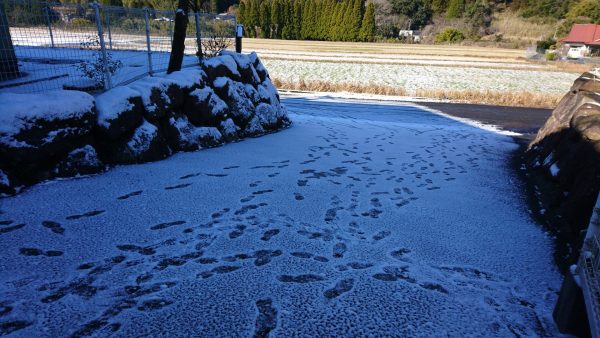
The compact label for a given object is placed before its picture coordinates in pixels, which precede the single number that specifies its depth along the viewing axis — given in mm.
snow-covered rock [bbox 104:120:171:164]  4082
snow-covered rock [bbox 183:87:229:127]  5137
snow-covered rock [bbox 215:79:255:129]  5922
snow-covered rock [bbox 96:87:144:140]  3896
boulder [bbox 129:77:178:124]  4414
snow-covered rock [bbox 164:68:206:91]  4980
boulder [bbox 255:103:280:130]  6613
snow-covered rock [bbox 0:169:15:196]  3097
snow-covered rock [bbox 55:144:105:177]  3572
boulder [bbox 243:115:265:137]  6191
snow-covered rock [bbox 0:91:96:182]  3148
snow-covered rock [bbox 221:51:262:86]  6543
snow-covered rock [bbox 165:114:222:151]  4820
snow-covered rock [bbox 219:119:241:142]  5614
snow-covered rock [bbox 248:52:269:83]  7182
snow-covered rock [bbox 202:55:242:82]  5695
